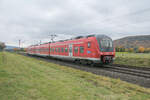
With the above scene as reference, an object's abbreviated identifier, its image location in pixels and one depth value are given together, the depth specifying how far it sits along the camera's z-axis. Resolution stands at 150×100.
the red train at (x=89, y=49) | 11.71
